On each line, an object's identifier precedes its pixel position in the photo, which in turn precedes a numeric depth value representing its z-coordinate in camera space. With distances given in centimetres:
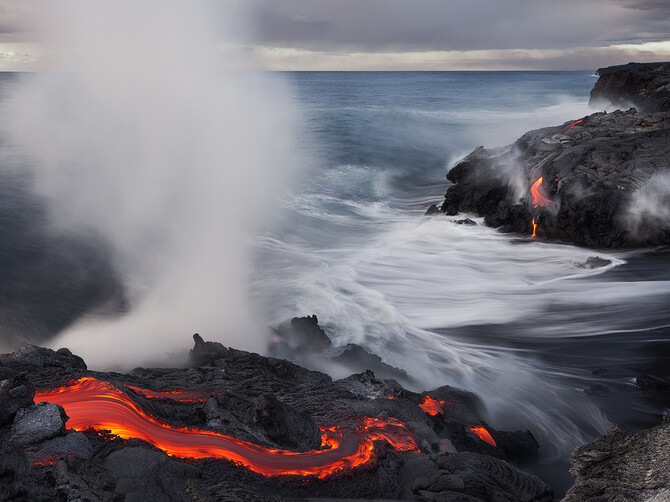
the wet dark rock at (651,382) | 816
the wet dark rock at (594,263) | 1294
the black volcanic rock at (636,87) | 2267
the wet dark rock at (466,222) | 1691
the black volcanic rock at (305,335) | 890
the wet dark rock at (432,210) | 1932
